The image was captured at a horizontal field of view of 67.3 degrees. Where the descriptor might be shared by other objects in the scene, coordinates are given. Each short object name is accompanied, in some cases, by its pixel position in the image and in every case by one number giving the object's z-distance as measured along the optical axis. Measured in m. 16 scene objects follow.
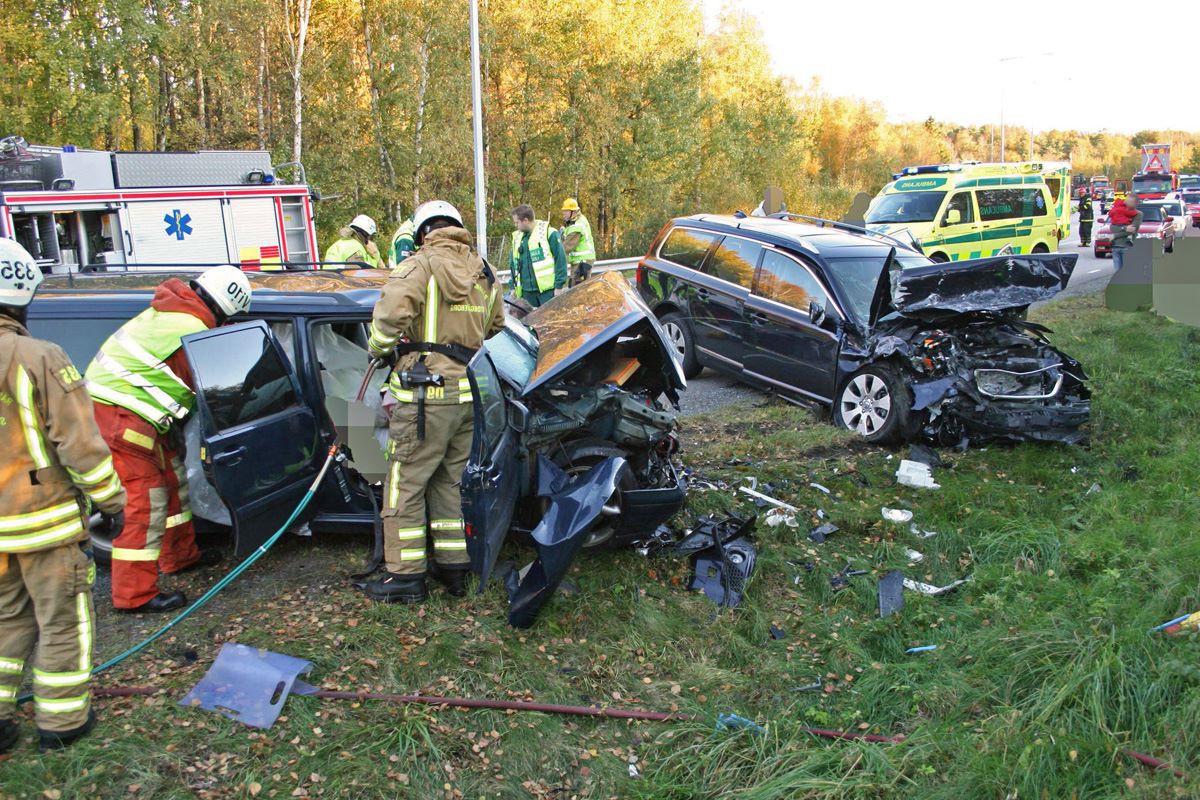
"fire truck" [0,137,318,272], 11.10
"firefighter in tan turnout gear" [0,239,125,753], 3.18
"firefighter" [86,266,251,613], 4.22
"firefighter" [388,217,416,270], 9.25
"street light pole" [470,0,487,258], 15.20
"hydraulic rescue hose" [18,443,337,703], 3.88
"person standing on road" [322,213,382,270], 8.84
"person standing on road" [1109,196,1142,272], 16.67
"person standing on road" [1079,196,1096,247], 26.01
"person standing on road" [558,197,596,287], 11.24
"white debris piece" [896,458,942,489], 6.19
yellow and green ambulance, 15.12
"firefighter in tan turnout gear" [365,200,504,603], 4.32
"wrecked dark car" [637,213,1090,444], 6.85
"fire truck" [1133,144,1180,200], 31.53
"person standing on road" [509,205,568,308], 10.16
